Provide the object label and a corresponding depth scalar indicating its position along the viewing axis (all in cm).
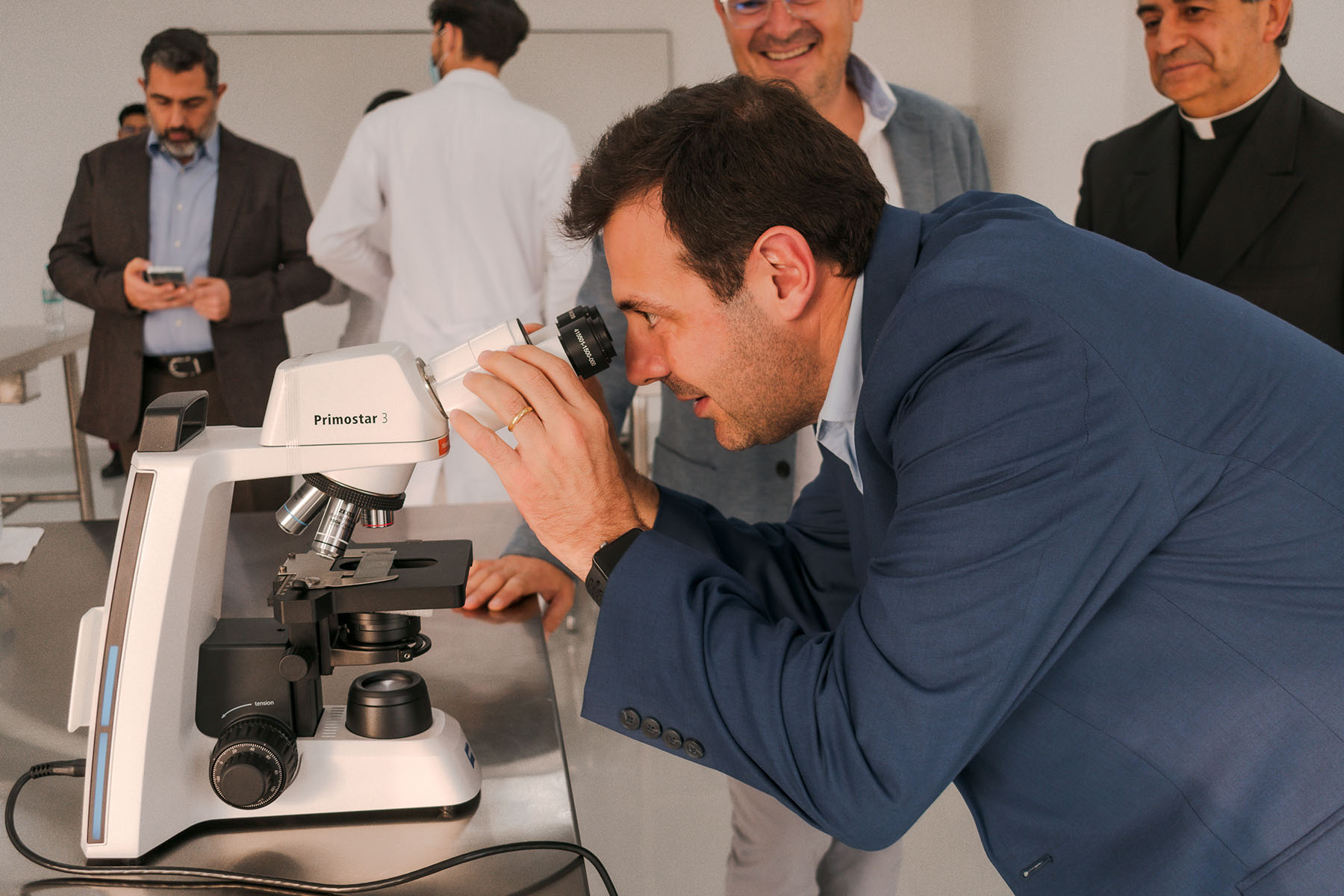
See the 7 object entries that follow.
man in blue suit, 79
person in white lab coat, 312
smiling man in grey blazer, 198
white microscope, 85
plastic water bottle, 389
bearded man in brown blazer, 327
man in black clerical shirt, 235
